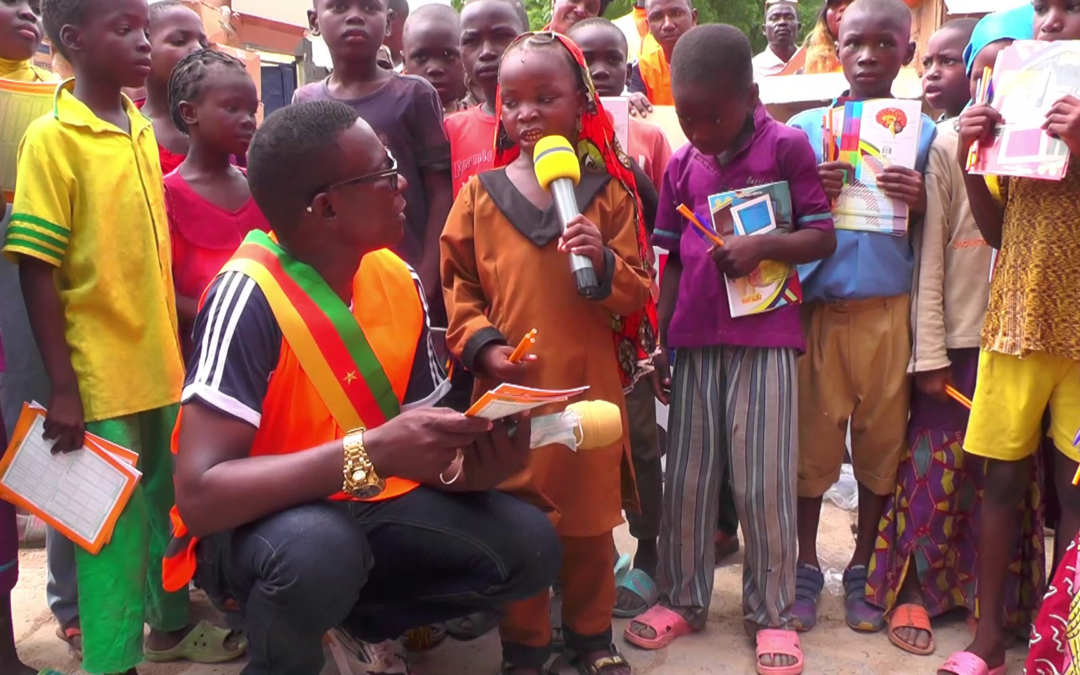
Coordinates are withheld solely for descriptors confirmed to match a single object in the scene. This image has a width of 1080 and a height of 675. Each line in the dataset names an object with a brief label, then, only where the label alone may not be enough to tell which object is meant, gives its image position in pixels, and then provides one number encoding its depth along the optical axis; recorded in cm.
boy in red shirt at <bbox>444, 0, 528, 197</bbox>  312
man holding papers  188
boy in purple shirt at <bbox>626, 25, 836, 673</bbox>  267
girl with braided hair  285
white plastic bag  404
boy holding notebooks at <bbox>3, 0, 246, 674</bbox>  239
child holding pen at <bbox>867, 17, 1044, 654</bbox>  282
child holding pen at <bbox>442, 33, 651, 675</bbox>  245
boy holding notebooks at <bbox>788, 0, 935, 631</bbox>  286
